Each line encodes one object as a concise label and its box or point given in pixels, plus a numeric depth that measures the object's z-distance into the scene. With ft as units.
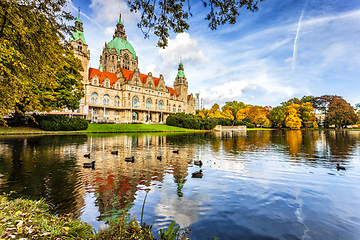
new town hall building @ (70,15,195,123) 193.16
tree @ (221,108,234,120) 300.36
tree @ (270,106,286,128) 263.90
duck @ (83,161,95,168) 32.17
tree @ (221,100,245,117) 337.31
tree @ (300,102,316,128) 252.62
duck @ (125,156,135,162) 37.22
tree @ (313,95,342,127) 305.55
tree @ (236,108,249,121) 298.95
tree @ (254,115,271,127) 278.26
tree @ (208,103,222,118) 284.49
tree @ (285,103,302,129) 243.81
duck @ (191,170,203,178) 28.04
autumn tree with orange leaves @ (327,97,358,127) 255.91
